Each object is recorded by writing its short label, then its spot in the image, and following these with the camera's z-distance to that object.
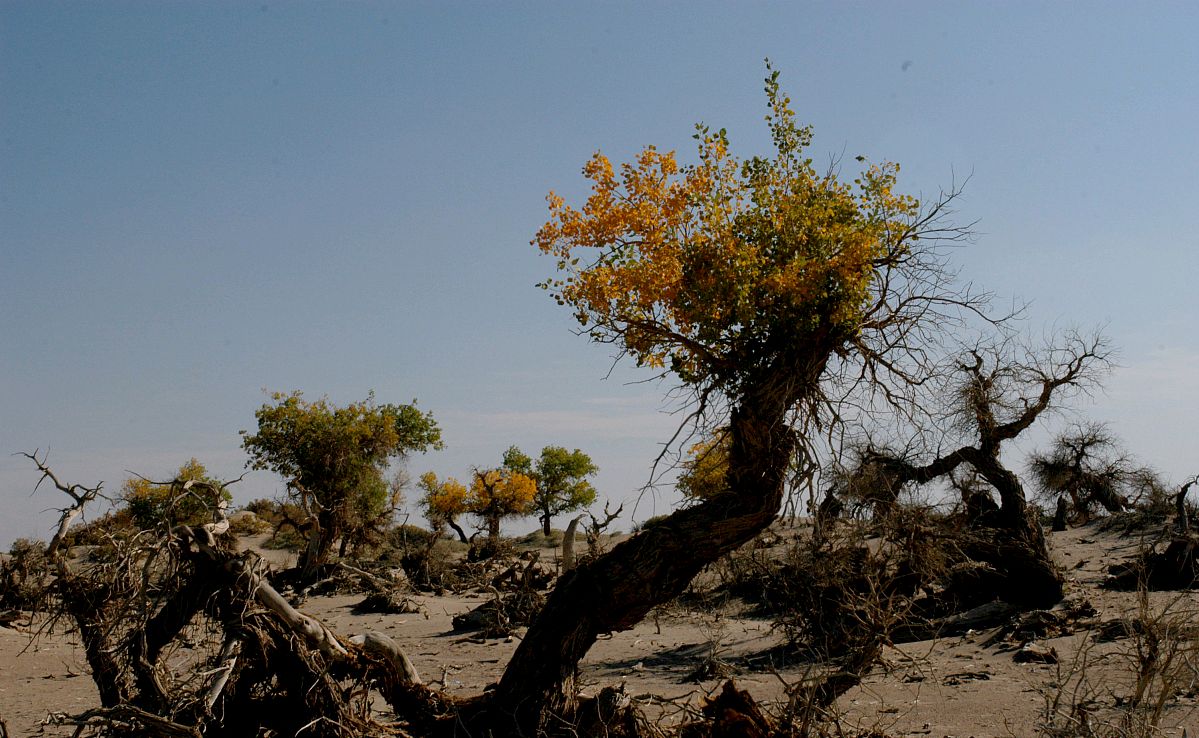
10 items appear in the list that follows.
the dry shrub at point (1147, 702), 6.50
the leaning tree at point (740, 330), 8.38
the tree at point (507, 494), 42.12
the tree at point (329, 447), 31.33
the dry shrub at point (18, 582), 20.44
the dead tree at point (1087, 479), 26.68
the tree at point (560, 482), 47.51
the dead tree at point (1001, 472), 15.68
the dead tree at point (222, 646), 7.96
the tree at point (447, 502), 42.96
